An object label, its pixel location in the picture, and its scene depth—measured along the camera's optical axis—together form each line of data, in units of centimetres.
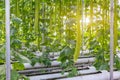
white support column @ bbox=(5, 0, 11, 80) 185
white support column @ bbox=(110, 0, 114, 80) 238
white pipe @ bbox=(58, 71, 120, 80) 256
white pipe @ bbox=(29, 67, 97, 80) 343
